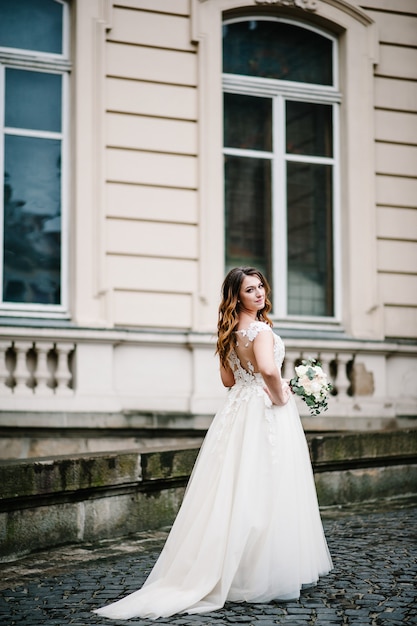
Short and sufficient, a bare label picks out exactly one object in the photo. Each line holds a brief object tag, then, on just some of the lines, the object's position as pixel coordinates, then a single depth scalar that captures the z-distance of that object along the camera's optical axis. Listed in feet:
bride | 16.93
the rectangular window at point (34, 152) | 30.94
